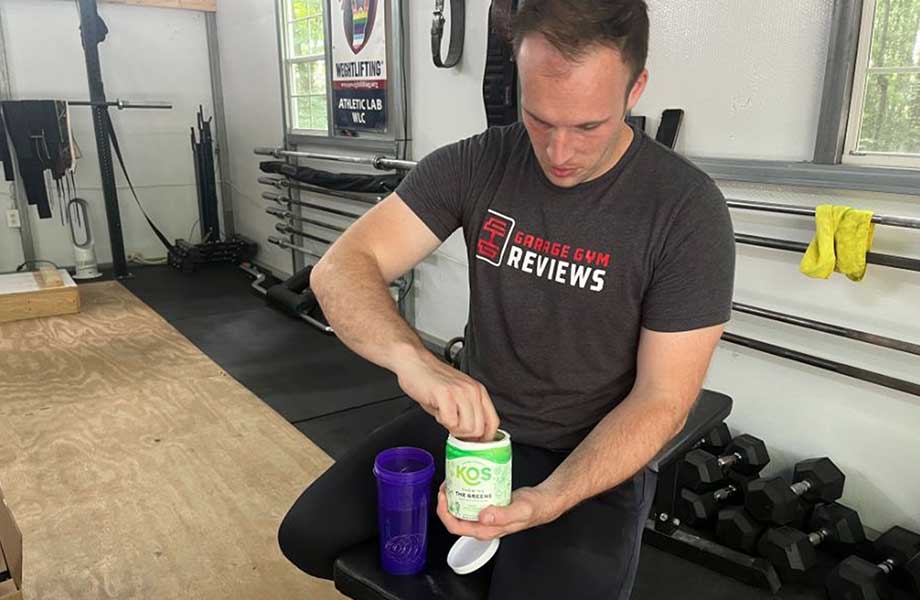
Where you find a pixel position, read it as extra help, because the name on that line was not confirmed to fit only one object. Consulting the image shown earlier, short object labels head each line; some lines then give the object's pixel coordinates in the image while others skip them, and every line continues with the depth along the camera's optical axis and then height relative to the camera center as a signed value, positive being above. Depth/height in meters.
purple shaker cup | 1.06 -0.59
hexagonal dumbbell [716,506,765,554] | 1.90 -1.10
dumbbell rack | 1.83 -1.15
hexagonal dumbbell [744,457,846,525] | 1.88 -0.99
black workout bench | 1.03 -0.68
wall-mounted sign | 3.50 +0.25
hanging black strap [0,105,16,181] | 4.41 -0.25
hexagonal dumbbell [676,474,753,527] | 2.01 -1.08
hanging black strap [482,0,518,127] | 2.66 +0.12
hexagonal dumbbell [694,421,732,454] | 2.14 -0.97
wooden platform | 1.82 -1.14
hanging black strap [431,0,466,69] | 2.93 +0.34
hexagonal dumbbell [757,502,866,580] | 1.81 -1.09
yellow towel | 1.72 -0.31
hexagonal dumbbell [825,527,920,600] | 1.67 -1.07
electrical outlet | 4.79 -0.68
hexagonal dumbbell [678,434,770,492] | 2.03 -0.98
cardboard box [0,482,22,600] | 1.22 -0.79
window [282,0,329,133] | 4.15 +0.30
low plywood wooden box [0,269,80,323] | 3.86 -0.99
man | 1.05 -0.32
